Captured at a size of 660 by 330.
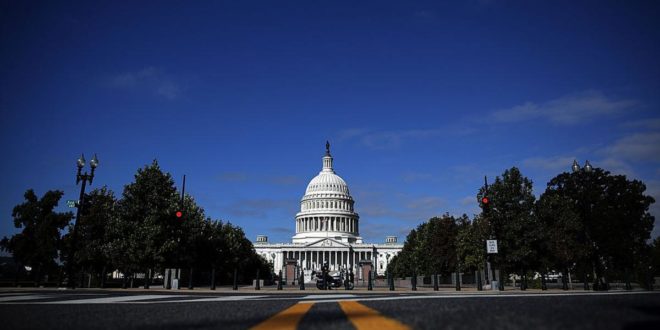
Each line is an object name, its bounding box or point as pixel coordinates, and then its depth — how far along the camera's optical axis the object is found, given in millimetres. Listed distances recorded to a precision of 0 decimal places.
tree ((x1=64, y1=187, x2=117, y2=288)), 42656
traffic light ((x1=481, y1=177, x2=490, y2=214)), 28264
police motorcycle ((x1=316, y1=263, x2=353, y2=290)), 41338
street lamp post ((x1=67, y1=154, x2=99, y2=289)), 30430
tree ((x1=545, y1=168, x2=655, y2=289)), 52906
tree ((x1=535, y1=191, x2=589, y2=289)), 37875
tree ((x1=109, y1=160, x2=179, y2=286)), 41188
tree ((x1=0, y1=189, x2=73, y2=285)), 53000
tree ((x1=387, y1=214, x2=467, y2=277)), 63656
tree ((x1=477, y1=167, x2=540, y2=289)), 37156
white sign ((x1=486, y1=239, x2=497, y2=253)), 29578
